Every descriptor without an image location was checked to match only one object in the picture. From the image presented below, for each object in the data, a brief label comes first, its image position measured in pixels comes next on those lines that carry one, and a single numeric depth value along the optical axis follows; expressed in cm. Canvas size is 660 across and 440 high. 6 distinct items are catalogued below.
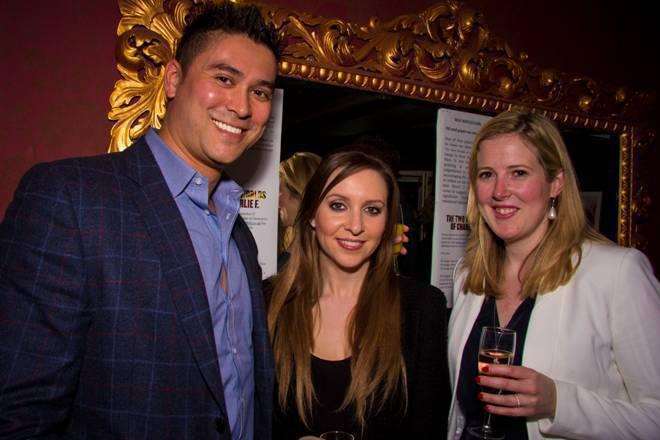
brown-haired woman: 185
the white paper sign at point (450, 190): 247
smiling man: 104
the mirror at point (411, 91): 173
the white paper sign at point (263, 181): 200
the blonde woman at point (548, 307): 167
